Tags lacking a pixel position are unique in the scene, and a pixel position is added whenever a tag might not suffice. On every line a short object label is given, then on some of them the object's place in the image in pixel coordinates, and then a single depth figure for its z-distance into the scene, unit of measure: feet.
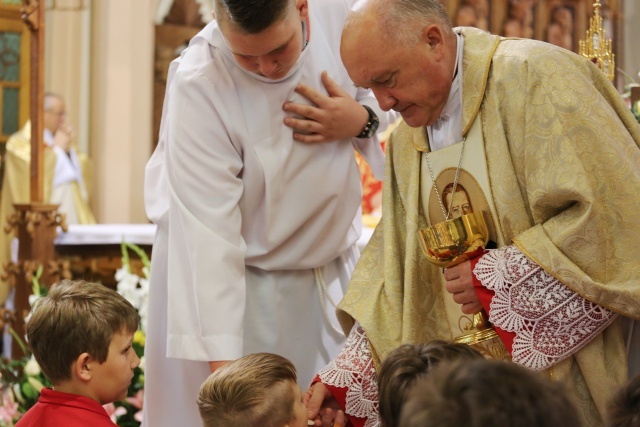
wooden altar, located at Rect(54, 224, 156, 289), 22.72
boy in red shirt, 9.18
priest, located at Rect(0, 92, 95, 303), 37.78
